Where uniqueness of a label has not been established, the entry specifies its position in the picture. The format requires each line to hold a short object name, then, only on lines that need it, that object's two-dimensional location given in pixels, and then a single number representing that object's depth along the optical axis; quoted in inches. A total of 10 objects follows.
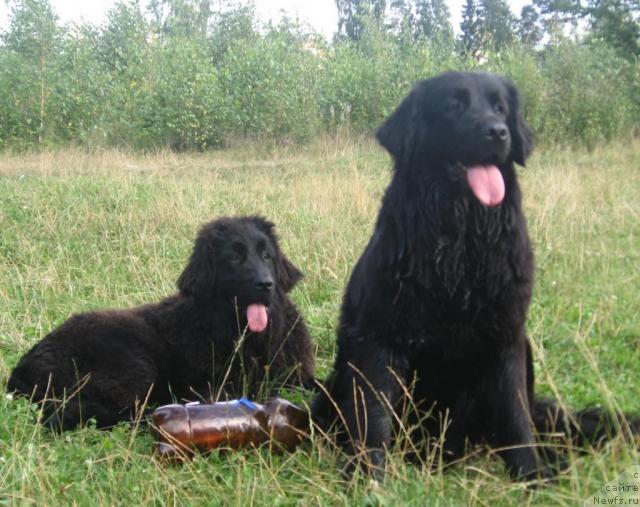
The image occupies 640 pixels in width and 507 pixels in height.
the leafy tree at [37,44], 987.9
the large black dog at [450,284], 115.0
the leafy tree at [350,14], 2289.6
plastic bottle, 129.0
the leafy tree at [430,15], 2311.8
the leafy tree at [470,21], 2101.4
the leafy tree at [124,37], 1075.9
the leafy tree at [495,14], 2108.8
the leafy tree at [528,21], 2113.7
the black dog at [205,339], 166.2
